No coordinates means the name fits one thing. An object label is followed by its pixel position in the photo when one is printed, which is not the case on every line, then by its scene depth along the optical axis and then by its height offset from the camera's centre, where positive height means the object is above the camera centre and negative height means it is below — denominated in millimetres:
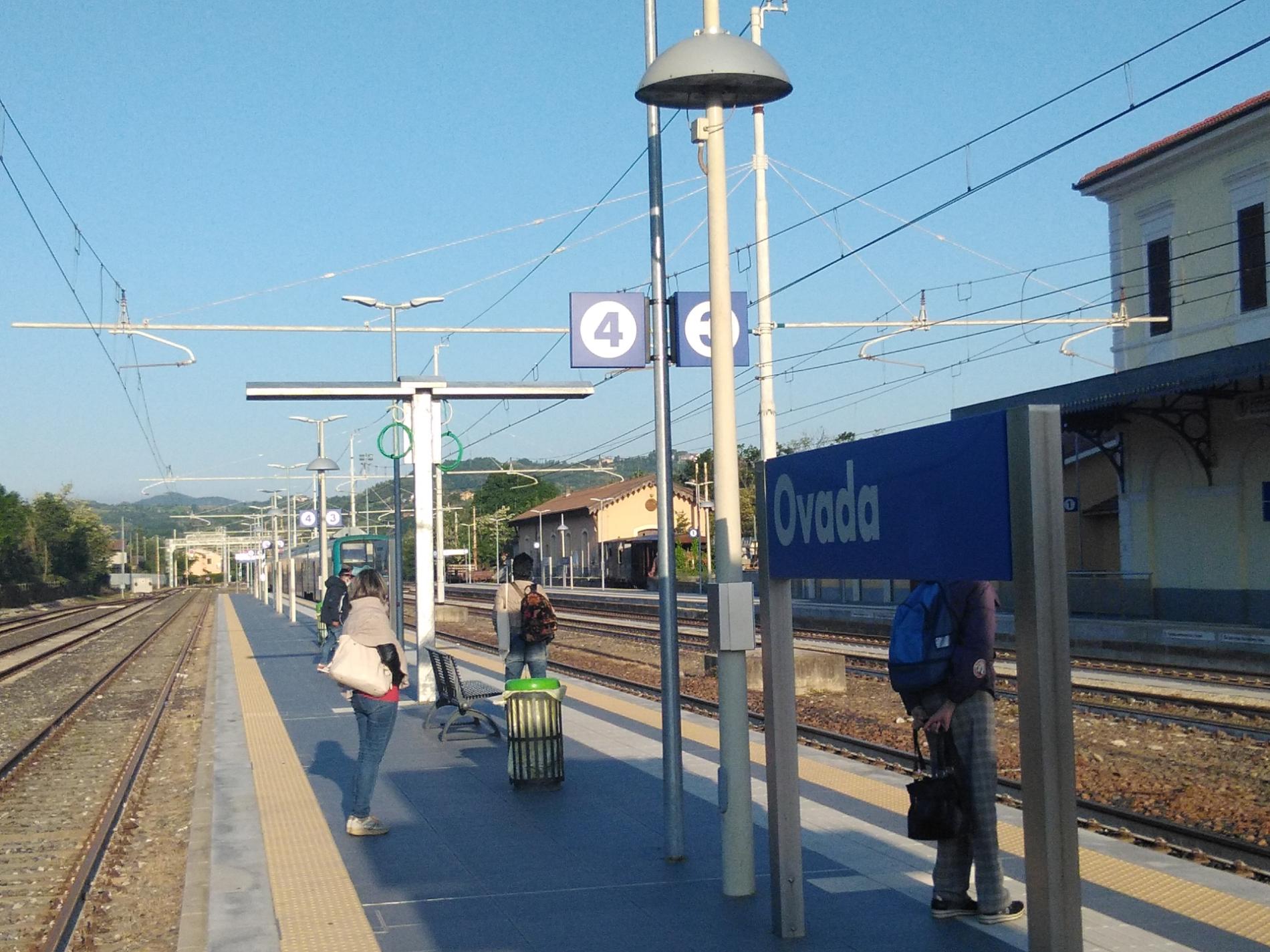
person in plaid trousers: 5703 -845
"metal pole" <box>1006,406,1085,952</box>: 4340 -450
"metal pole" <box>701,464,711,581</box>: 68481 +1090
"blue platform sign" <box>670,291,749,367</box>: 7914 +1284
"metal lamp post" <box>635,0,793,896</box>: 6488 +886
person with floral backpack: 12219 -624
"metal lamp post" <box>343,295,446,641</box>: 18156 +198
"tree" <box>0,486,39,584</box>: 77375 +1326
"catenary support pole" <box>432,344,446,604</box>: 15367 +1333
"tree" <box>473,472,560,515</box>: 143375 +6338
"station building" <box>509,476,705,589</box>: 81062 +1592
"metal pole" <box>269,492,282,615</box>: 49594 -557
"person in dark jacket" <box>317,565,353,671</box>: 17078 -596
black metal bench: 12789 -1310
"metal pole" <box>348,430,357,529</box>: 45553 +2587
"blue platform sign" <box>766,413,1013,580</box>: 4590 +141
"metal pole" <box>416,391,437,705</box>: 15281 +15
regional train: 45844 +183
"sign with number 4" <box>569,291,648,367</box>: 8156 +1335
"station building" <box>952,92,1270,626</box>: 26312 +2643
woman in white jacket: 8508 -939
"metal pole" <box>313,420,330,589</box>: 33312 +709
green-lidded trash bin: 9883 -1406
